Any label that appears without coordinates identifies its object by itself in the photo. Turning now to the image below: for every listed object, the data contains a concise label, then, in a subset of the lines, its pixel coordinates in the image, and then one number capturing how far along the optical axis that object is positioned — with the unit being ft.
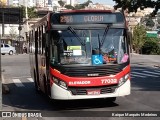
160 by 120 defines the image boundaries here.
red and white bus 39.93
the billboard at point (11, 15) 288.55
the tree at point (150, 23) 515.58
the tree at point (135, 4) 113.38
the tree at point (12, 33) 316.56
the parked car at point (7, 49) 202.76
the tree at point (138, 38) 216.95
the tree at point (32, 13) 363.97
